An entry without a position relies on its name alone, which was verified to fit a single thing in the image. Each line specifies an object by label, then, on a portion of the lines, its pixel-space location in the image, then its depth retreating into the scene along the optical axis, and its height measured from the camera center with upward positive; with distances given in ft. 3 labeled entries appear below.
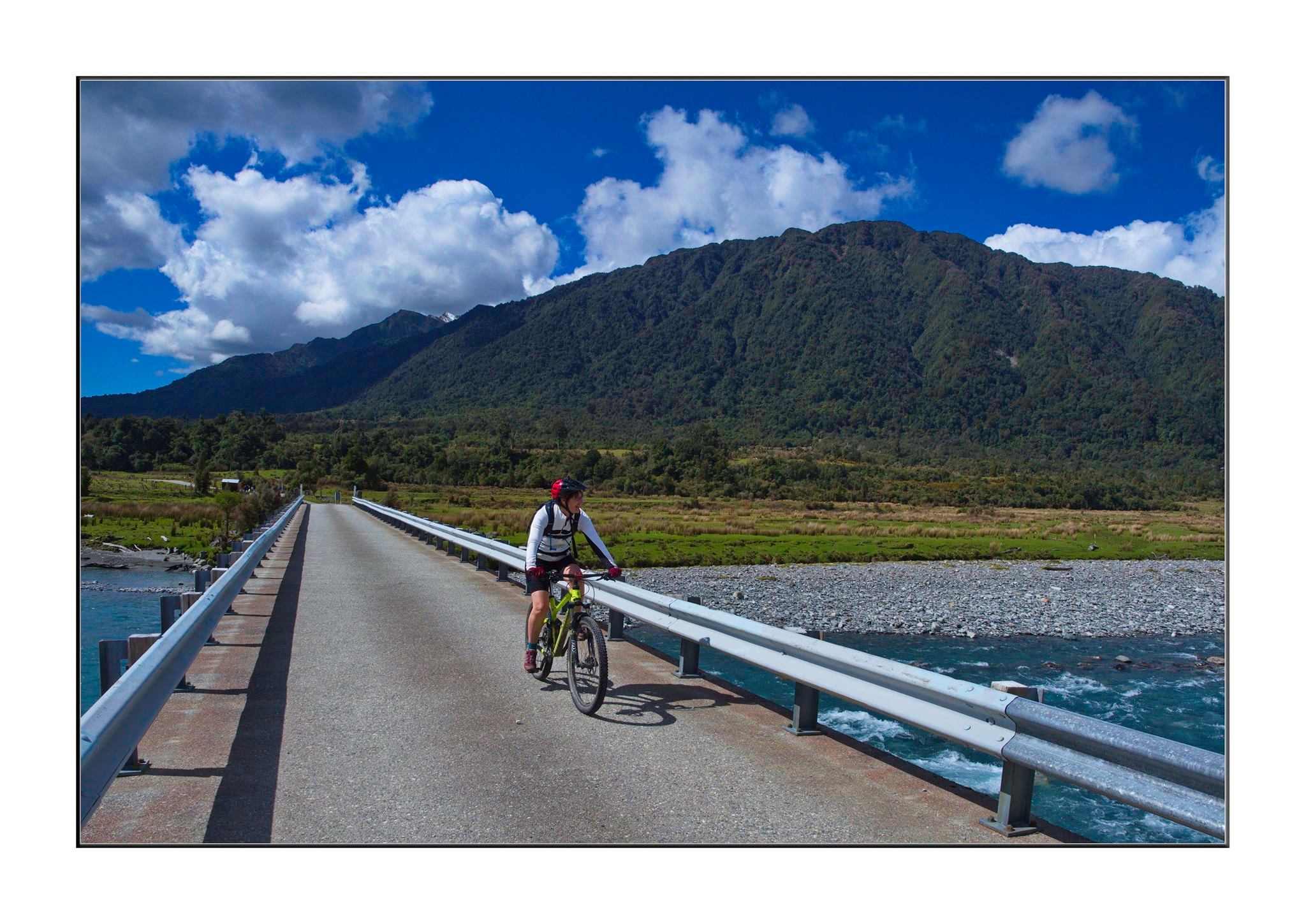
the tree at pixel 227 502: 121.08 -6.60
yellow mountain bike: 20.90 -4.70
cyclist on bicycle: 22.21 -2.13
